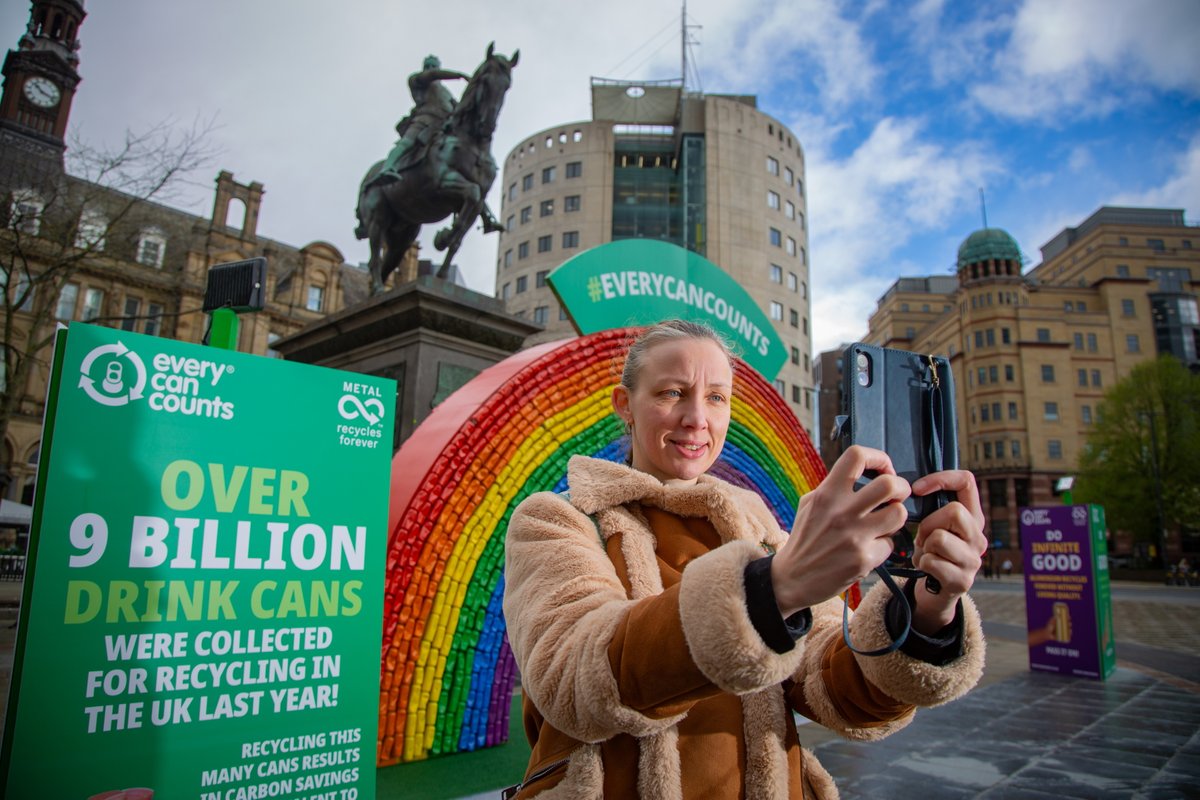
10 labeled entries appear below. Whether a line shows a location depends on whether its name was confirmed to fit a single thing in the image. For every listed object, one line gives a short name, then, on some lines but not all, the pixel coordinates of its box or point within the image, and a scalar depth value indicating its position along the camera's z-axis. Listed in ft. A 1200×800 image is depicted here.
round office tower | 145.48
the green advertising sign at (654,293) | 16.61
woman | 3.05
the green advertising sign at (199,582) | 6.71
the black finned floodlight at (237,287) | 9.87
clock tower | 104.01
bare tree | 44.42
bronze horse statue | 20.67
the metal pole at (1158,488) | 103.24
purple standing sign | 27.96
